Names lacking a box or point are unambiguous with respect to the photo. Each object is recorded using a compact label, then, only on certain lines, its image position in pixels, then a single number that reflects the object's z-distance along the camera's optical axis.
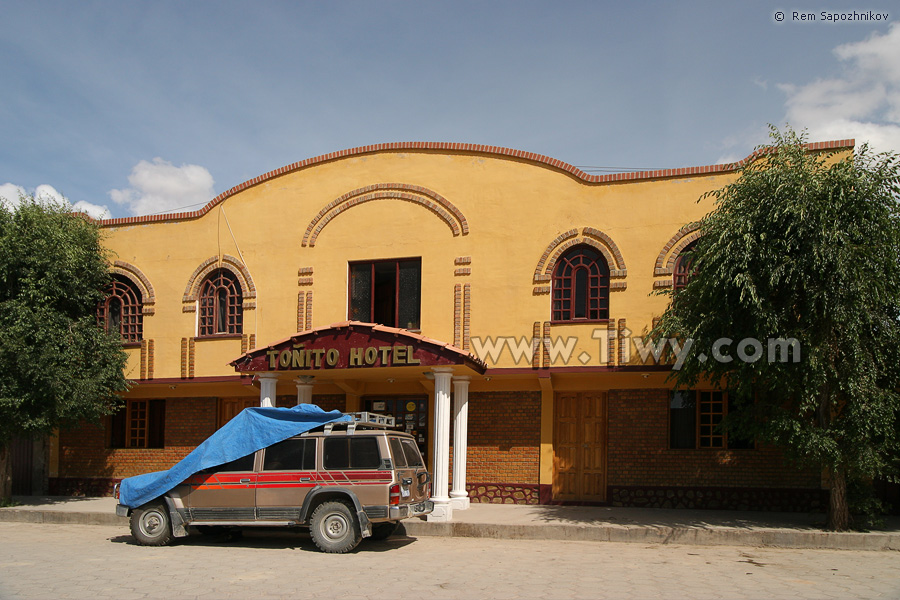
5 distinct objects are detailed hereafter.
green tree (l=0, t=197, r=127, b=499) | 17.27
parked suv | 12.13
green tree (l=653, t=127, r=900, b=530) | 12.81
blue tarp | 12.72
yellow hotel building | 16.38
